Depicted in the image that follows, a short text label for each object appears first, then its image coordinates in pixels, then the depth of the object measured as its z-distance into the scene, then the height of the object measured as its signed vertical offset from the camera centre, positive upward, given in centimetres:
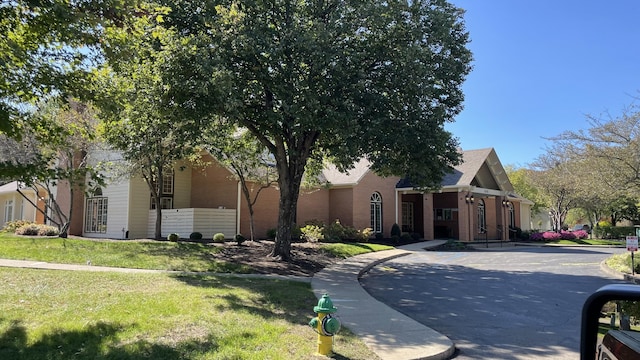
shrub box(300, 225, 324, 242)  2272 -71
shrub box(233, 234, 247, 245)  1984 -87
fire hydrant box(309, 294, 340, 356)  618 -145
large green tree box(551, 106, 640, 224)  1677 +242
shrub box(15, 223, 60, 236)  2265 -61
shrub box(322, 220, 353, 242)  2462 -72
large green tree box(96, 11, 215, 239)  805 +311
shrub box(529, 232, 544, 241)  3594 -139
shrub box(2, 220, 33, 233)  2530 -38
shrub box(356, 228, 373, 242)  2609 -90
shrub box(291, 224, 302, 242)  2469 -81
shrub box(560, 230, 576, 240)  3667 -133
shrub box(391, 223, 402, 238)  2911 -76
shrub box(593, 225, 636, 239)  4097 -113
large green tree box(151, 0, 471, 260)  1193 +413
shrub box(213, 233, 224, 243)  2122 -88
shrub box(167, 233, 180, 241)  2067 -81
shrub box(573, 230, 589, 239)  3722 -122
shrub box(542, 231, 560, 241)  3553 -130
